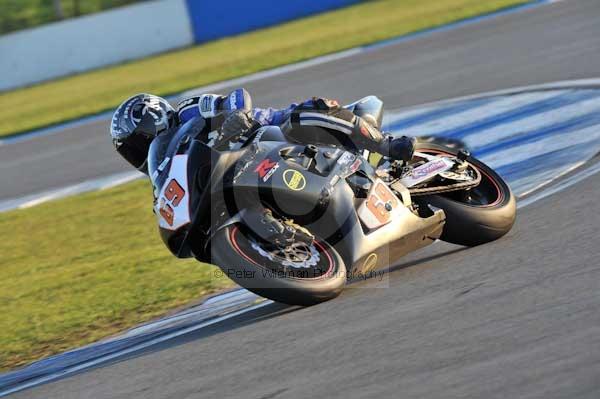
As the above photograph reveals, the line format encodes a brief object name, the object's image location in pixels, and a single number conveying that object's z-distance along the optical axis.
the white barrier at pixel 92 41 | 47.75
